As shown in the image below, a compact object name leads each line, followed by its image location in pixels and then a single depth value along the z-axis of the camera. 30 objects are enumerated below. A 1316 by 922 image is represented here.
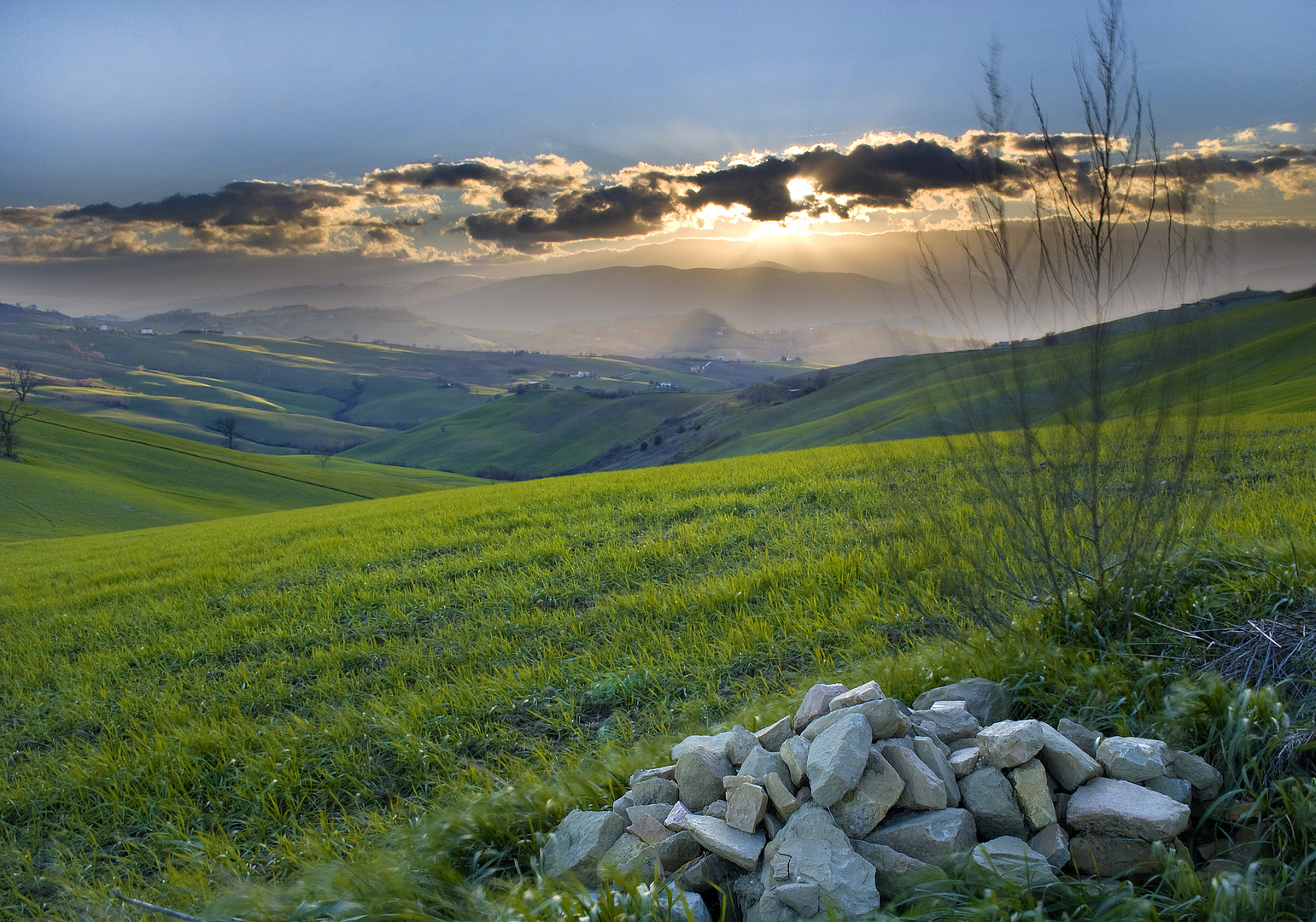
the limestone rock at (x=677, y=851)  2.77
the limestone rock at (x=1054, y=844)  2.55
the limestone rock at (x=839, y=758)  2.68
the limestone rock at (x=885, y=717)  2.96
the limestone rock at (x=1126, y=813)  2.46
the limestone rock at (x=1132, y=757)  2.67
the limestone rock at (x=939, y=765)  2.78
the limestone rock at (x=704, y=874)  2.64
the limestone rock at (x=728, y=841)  2.62
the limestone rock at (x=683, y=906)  2.45
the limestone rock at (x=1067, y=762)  2.71
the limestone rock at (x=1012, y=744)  2.74
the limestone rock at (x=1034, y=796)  2.63
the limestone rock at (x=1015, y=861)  2.42
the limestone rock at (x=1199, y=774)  2.66
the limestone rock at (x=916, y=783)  2.71
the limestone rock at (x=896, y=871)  2.46
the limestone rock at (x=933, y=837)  2.55
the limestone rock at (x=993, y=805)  2.68
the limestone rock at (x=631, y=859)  2.68
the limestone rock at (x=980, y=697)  3.46
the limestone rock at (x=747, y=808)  2.72
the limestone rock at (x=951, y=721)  3.15
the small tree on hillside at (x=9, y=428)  58.03
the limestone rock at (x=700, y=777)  3.00
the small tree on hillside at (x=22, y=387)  81.00
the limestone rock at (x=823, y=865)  2.41
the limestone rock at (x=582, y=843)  2.85
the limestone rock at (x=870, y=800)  2.67
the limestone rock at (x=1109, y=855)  2.50
